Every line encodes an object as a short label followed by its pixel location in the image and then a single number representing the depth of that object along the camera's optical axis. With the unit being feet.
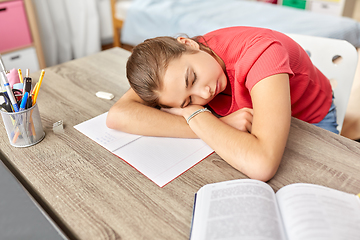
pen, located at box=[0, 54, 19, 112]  2.14
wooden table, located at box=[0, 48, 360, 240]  1.70
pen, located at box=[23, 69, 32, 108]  2.28
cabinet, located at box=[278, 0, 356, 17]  11.10
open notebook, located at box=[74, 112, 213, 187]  2.12
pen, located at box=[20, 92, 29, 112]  2.22
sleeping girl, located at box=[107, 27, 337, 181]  2.12
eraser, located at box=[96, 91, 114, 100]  3.15
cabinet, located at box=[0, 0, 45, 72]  7.25
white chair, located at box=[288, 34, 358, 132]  3.42
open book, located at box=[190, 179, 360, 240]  1.50
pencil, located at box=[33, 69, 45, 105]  2.35
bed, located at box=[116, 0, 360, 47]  6.83
